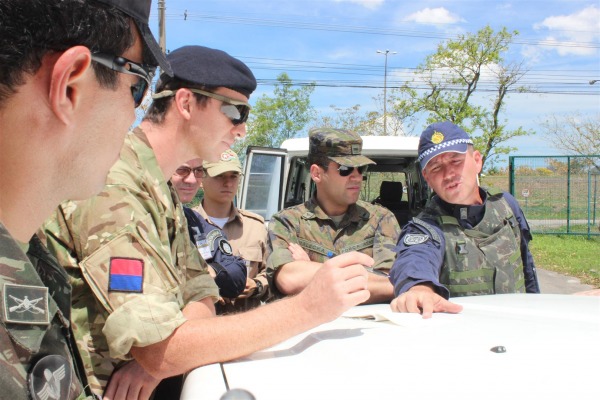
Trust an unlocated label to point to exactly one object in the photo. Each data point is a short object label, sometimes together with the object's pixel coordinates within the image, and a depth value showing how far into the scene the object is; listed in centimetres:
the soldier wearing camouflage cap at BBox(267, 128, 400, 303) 317
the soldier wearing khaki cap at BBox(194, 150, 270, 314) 399
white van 458
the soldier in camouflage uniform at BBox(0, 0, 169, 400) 82
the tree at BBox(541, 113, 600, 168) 2158
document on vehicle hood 157
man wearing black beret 131
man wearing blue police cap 248
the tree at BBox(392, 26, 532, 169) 1972
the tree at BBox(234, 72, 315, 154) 2242
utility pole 1678
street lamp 2608
